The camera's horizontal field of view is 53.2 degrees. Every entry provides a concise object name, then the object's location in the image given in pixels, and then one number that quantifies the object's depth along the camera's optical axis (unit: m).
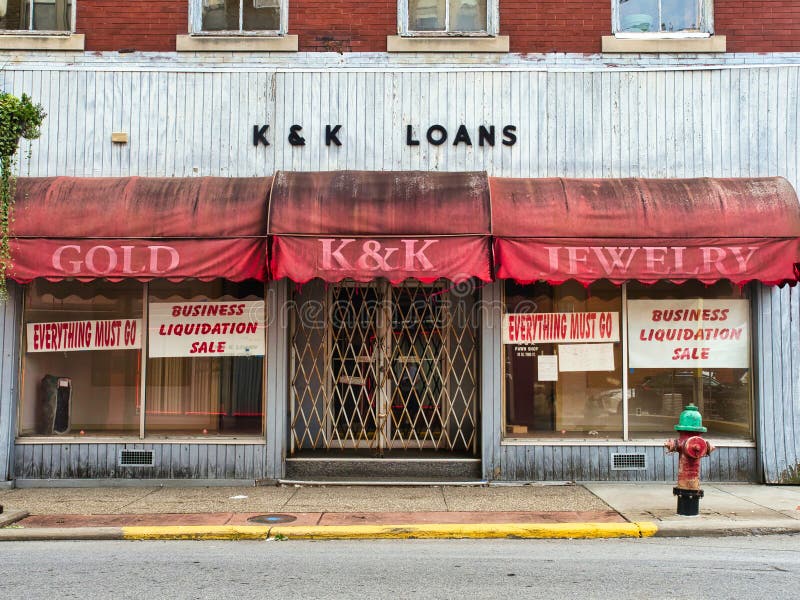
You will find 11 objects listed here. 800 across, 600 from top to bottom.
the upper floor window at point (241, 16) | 11.05
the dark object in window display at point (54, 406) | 10.79
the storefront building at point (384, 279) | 10.46
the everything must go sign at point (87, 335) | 10.79
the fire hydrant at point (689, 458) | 8.34
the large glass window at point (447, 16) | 11.04
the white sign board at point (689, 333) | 10.66
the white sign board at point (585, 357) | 10.77
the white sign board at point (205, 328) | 10.70
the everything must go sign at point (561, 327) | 10.73
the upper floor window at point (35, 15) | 11.05
